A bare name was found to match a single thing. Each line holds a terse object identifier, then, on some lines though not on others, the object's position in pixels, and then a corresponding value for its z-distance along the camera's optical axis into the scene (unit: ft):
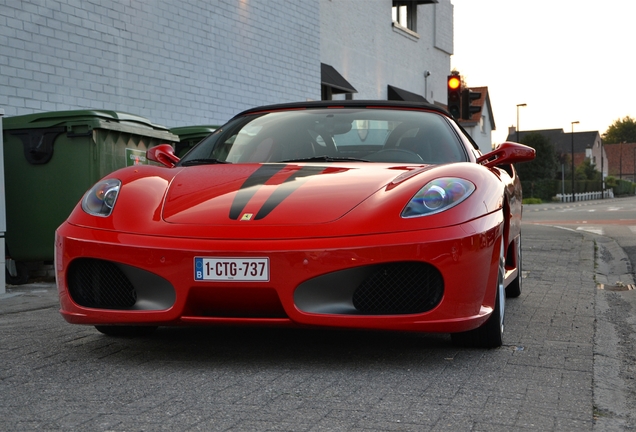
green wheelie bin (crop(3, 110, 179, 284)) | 26.25
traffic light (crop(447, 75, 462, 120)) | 49.88
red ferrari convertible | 12.05
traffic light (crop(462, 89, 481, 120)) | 50.14
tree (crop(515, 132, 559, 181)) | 209.26
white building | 32.86
